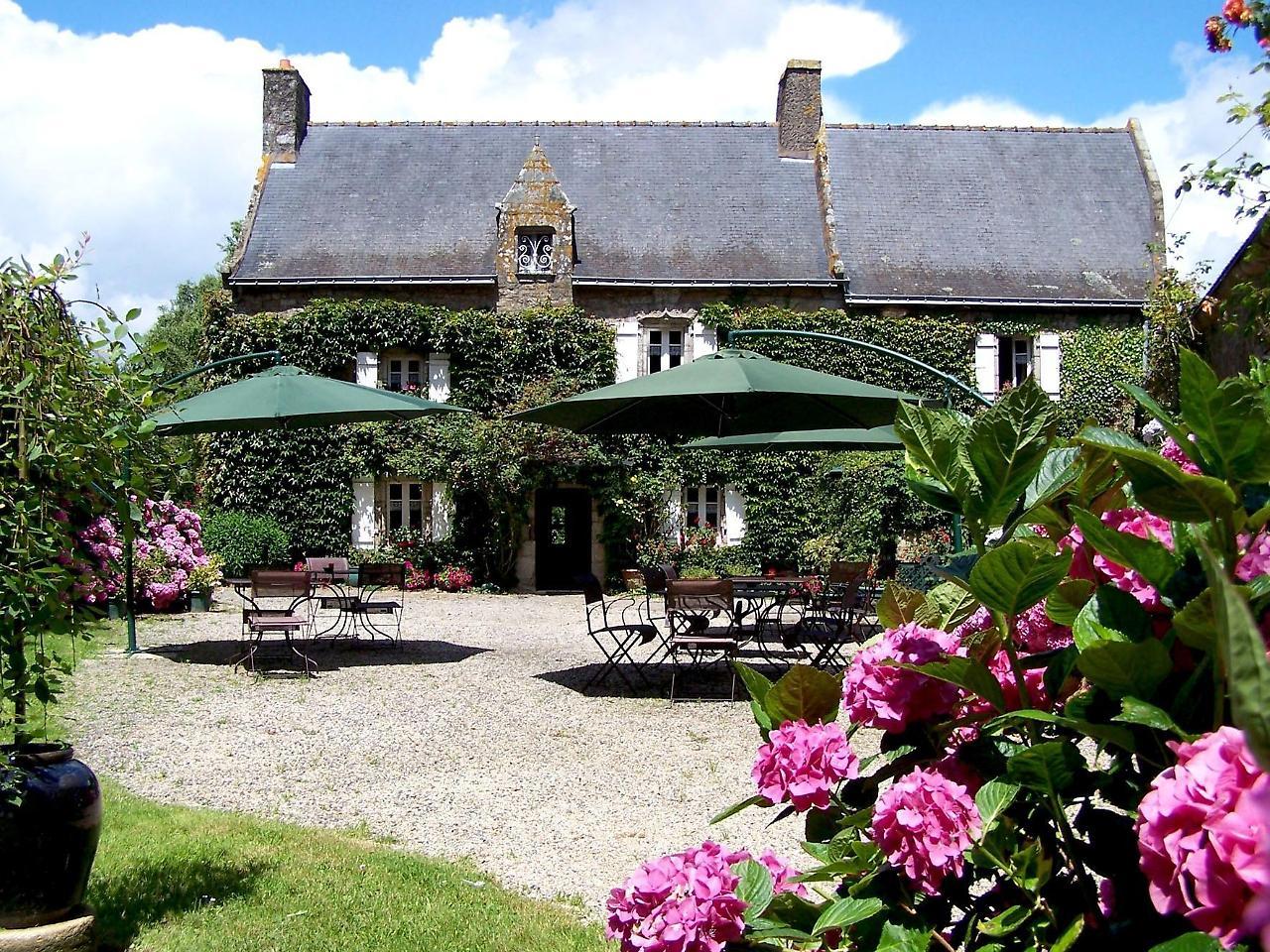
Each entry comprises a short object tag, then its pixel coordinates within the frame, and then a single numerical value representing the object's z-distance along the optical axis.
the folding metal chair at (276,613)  10.05
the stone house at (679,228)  21.19
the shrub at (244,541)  19.69
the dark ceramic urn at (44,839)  3.52
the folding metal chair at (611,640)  9.37
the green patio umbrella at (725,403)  8.29
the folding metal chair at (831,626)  9.65
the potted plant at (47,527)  3.42
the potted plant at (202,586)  15.91
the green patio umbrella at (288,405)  9.76
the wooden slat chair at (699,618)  8.81
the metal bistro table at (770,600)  9.84
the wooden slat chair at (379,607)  11.66
